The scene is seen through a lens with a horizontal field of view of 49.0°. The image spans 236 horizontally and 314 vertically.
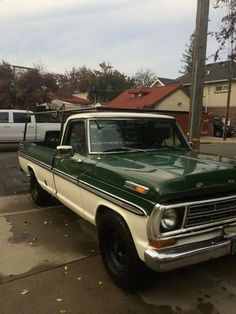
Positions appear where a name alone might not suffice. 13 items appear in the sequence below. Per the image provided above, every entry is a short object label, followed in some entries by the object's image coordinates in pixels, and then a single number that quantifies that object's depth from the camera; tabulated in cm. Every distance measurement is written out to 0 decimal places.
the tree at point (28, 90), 2432
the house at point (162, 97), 2541
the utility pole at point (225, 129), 2066
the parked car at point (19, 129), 1157
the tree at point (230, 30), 590
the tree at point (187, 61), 5166
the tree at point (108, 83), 4202
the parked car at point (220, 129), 2316
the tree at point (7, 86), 2421
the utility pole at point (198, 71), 470
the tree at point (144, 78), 4969
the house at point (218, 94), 2577
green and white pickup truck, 240
